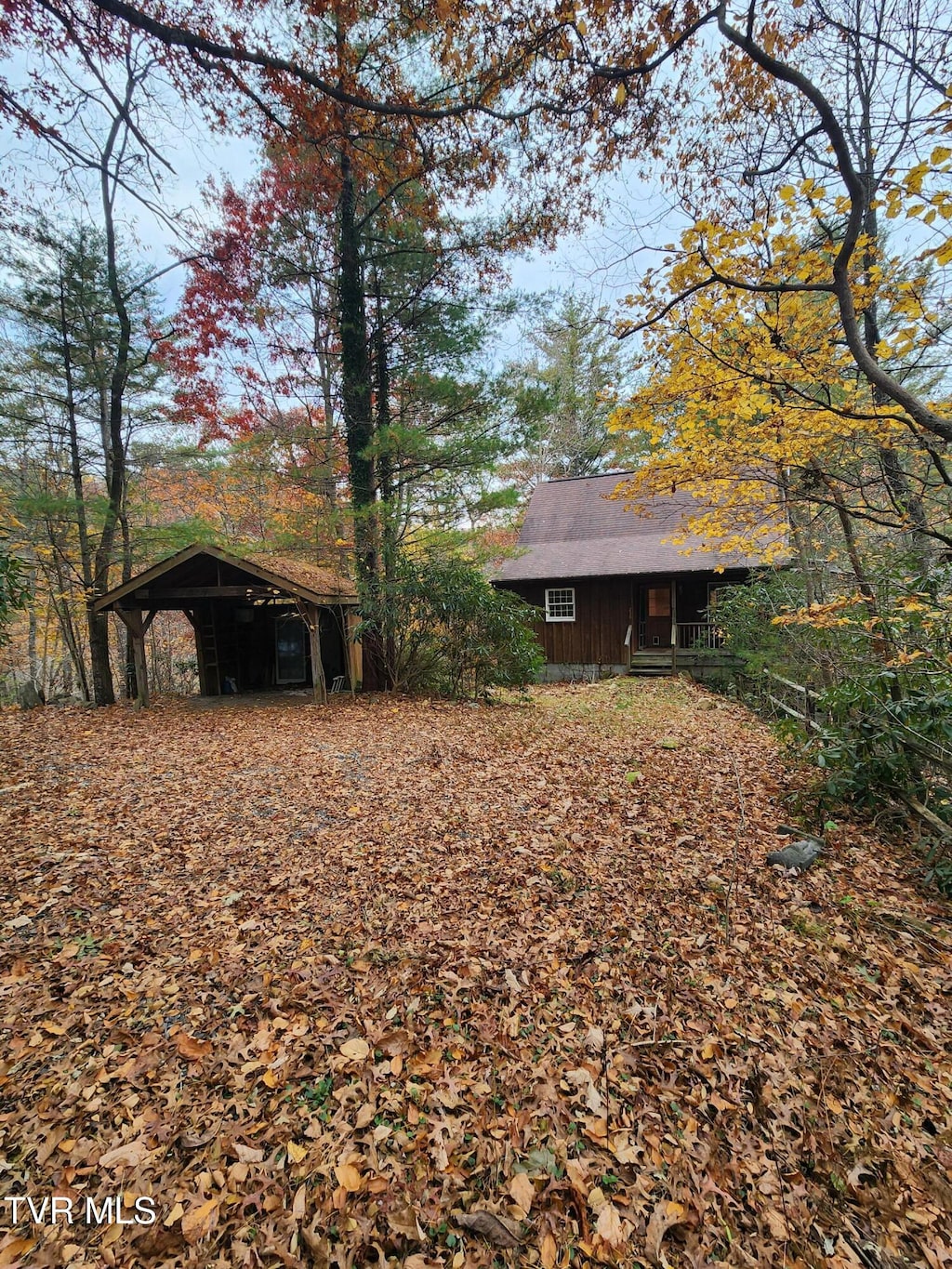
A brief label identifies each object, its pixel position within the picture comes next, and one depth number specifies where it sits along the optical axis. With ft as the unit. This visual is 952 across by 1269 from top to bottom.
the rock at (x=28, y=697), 34.88
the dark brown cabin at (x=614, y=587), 43.47
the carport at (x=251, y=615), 29.91
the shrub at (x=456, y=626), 31.68
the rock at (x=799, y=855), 12.87
